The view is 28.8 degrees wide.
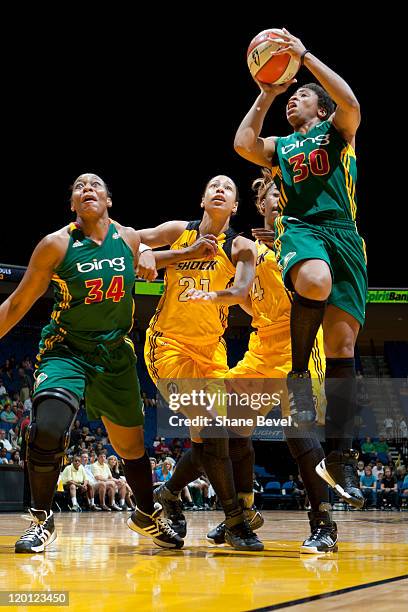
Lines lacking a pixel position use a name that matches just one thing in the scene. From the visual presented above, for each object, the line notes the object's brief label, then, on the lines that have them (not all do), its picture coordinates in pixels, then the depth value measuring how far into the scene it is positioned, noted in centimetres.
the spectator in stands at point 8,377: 1998
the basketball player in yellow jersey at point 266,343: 549
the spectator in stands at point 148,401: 2188
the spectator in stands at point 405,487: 1777
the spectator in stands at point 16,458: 1576
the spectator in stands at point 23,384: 1875
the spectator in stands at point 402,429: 2232
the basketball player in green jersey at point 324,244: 414
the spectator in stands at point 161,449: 1816
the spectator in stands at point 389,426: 2272
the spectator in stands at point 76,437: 1739
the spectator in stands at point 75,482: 1505
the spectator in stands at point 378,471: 1819
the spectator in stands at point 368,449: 2039
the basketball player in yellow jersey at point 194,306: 529
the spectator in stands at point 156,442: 1893
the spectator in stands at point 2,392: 1830
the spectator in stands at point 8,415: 1730
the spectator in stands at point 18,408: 1788
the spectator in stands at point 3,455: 1473
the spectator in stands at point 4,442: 1541
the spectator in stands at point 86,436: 1711
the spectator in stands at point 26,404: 1833
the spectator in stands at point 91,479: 1550
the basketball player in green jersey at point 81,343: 431
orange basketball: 427
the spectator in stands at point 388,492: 1770
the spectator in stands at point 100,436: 1853
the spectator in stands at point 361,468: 1834
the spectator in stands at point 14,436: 1644
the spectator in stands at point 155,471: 1631
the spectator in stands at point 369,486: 1770
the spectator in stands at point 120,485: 1633
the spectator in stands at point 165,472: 1616
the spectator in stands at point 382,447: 2098
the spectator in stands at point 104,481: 1571
